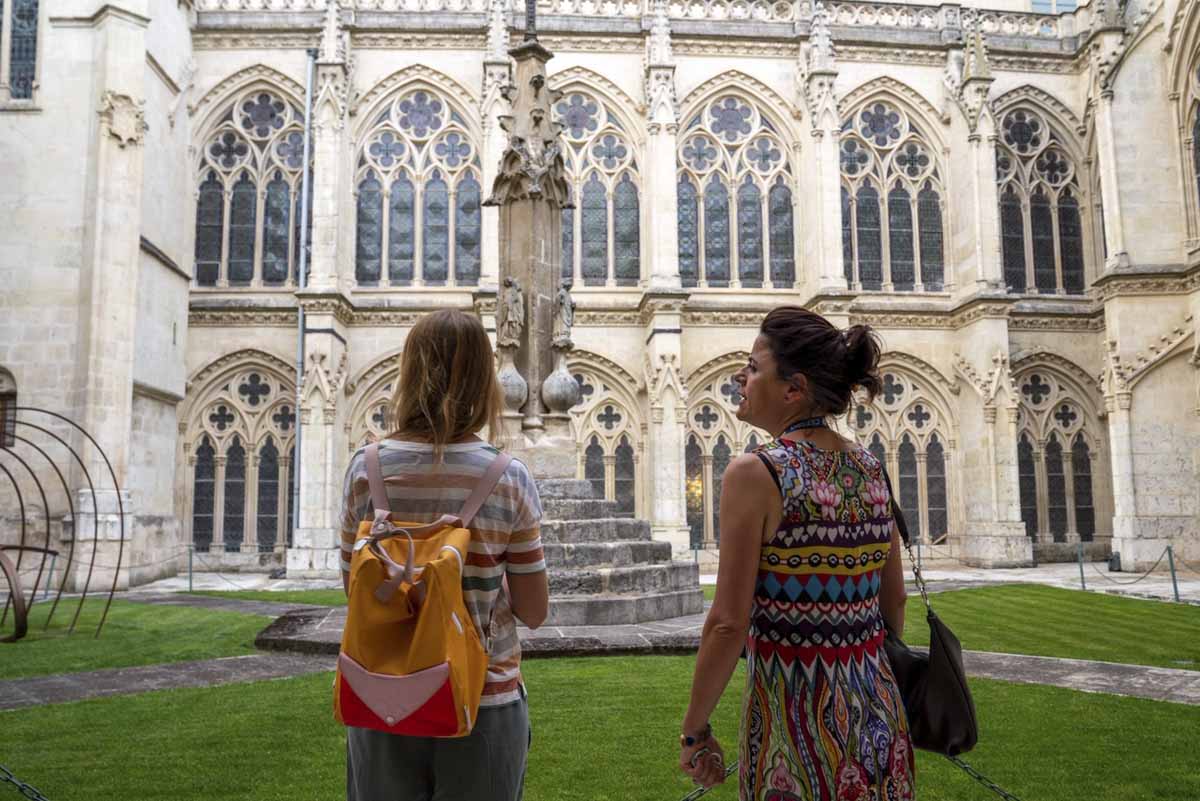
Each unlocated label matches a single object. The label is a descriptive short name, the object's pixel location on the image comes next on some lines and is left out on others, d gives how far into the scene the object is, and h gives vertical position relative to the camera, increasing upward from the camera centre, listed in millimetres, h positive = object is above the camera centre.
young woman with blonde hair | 2248 -32
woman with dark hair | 2238 -308
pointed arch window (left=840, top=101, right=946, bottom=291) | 23469 +7594
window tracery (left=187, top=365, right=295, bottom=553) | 21109 +840
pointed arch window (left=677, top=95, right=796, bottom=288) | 23047 +7623
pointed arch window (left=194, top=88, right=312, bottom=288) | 22172 +7486
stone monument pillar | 10094 +2586
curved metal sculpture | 9719 -1163
